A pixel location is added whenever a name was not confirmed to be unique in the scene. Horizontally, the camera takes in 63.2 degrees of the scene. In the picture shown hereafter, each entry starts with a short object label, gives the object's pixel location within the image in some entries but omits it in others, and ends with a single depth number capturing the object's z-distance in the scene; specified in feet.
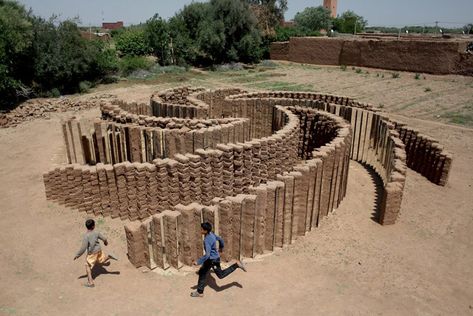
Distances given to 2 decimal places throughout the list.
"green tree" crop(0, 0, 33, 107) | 63.16
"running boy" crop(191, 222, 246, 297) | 19.49
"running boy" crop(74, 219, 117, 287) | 20.38
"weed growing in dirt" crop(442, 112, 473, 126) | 54.29
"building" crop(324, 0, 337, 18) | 322.75
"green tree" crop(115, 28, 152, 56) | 117.08
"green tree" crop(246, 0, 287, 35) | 149.89
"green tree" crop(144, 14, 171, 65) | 115.14
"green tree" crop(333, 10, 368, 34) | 239.09
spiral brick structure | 22.30
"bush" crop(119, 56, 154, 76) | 96.27
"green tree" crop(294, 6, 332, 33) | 250.39
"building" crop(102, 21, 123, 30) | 318.24
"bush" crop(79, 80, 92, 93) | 81.10
